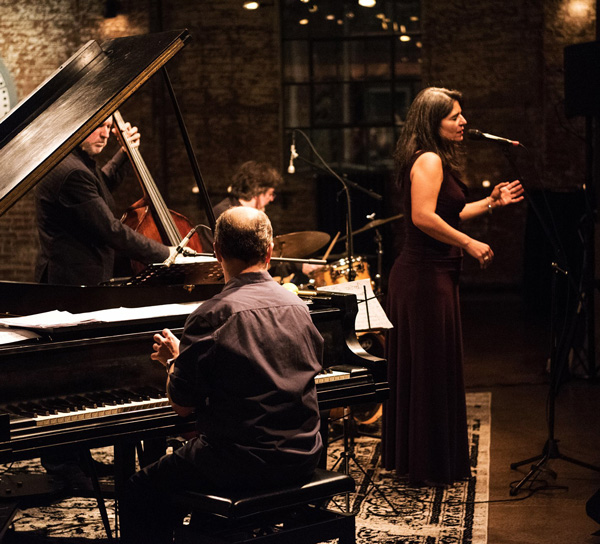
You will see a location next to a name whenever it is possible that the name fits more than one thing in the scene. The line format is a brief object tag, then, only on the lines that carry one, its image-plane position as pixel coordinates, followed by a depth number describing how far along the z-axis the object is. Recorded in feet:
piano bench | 8.50
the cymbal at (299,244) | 19.44
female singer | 14.33
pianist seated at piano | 8.41
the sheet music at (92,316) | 9.59
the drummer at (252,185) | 19.57
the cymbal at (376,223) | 21.03
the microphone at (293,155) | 20.33
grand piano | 9.02
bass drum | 18.61
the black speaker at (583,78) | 19.26
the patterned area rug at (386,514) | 12.55
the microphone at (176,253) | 11.17
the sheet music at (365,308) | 12.92
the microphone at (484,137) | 13.53
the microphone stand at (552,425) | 14.16
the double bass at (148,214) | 14.62
